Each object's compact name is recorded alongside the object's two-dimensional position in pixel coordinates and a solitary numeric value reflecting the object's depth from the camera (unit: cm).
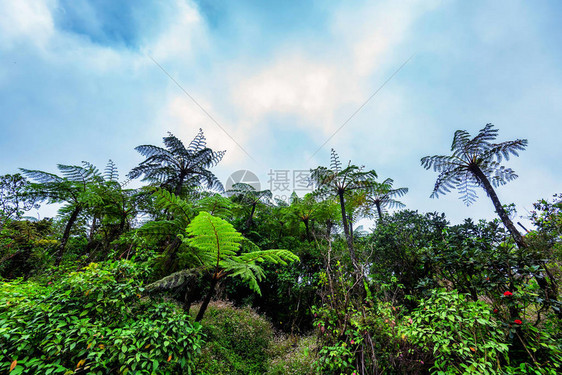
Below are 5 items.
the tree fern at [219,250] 320
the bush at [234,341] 441
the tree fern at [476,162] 553
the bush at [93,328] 203
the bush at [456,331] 239
